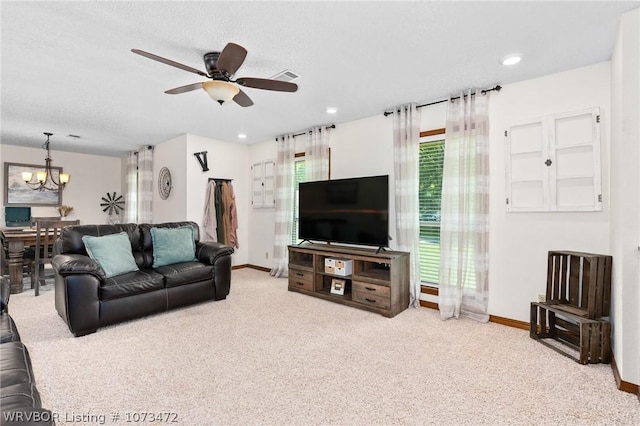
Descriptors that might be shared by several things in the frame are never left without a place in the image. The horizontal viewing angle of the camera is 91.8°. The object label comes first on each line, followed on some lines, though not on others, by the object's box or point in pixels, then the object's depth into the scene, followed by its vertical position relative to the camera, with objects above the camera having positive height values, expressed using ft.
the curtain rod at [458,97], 10.54 +4.22
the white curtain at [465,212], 10.72 -0.01
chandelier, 17.37 +1.86
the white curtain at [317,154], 15.49 +2.88
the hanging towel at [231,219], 18.38 -0.49
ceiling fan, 7.17 +3.42
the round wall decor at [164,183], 18.90 +1.73
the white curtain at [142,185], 20.33 +1.70
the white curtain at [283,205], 16.94 +0.33
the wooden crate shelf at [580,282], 7.91 -1.94
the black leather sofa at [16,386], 3.05 -2.20
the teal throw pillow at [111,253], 10.58 -1.50
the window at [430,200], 12.17 +0.45
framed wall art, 19.49 +1.25
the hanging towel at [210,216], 17.72 -0.30
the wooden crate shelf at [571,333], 7.70 -3.33
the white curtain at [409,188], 12.27 +0.94
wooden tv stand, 11.39 -2.67
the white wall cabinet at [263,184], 18.76 +1.70
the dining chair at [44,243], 13.94 -1.55
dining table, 13.98 -2.25
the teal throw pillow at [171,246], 12.41 -1.47
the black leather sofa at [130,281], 9.36 -2.44
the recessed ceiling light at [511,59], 8.62 +4.30
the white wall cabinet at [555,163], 8.89 +1.49
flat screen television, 12.44 +0.01
